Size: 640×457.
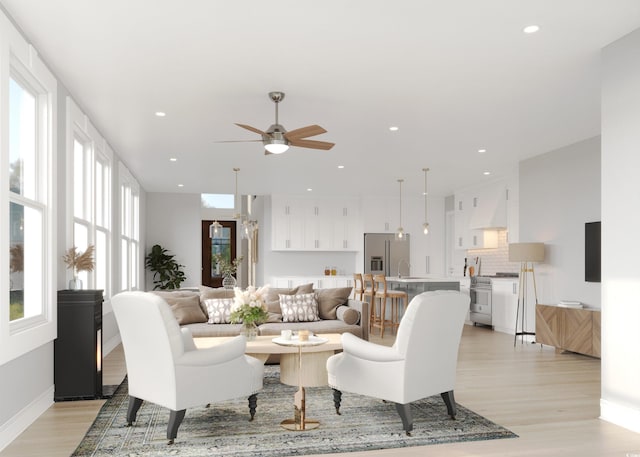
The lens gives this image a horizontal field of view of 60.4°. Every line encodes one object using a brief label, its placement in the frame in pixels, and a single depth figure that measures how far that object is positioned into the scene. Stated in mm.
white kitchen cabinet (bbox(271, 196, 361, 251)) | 11844
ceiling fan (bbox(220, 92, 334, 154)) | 4727
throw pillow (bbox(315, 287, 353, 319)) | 6683
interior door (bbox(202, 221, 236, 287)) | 14984
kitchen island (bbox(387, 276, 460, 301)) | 9086
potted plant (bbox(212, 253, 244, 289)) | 7359
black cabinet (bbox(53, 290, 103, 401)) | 4594
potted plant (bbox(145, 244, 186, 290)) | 11469
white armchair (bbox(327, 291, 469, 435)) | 3717
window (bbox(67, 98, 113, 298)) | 5379
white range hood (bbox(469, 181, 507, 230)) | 9461
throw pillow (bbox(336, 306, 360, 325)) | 6324
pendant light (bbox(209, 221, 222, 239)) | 10242
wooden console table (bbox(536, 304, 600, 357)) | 6426
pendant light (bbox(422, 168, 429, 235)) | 8887
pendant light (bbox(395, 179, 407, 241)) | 9594
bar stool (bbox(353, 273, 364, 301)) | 9406
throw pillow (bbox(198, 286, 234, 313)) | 6594
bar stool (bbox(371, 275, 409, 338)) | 8637
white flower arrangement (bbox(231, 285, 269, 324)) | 4383
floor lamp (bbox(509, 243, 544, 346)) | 7465
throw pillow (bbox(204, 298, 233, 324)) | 6316
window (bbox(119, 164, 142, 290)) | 8609
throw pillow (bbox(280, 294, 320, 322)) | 6512
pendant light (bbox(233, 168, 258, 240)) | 8656
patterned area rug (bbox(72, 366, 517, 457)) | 3428
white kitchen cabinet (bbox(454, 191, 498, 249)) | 10242
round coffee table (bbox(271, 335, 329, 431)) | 3844
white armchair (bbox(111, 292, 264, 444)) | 3551
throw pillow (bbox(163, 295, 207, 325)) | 6227
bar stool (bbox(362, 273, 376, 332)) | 9000
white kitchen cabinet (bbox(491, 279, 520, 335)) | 8859
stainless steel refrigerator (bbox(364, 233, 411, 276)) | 12086
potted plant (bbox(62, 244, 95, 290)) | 4805
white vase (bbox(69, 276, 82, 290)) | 4801
